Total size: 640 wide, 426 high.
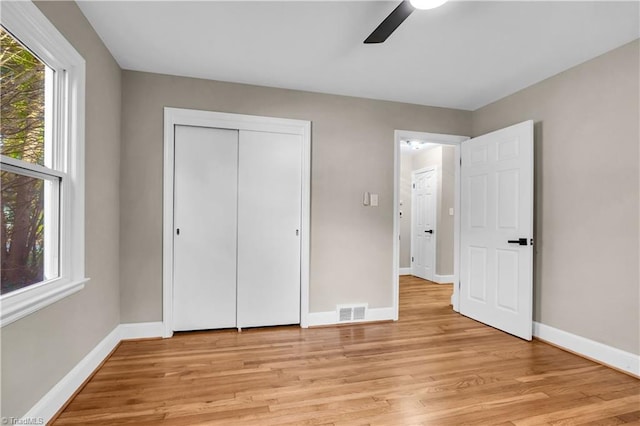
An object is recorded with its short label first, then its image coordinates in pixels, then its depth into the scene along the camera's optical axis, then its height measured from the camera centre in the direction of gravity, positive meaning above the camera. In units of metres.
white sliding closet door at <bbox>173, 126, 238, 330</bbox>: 3.11 -0.14
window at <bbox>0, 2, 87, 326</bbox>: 1.51 +0.26
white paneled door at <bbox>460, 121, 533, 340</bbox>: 3.10 -0.15
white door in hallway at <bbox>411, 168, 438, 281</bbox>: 6.14 -0.17
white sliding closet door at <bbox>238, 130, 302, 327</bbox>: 3.25 -0.15
